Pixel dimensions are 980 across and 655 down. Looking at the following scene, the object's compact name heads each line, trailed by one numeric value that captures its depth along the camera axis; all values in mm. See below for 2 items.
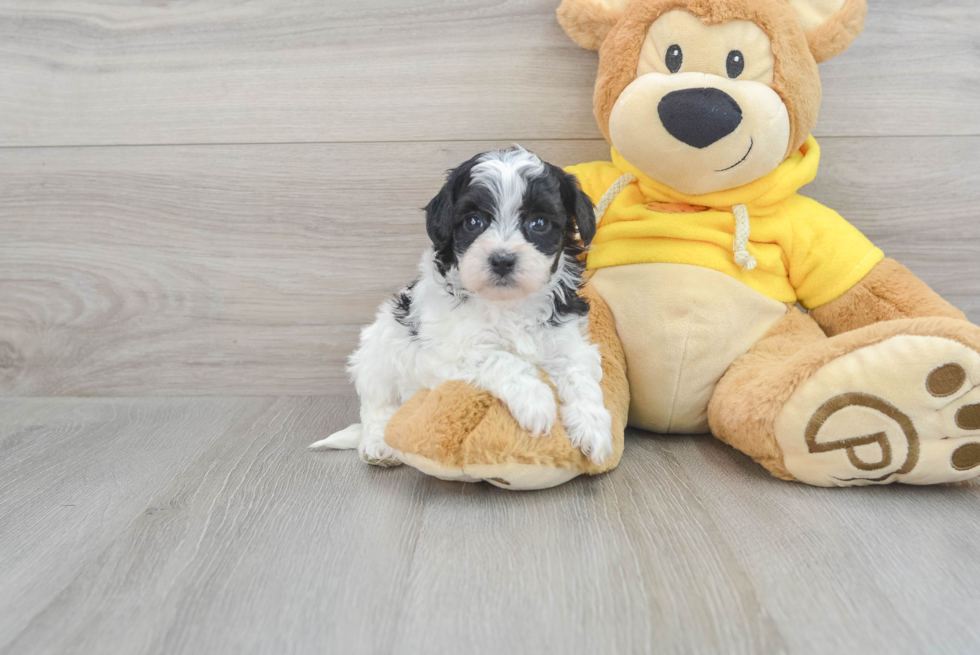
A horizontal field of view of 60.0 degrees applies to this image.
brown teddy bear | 430
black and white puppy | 446
